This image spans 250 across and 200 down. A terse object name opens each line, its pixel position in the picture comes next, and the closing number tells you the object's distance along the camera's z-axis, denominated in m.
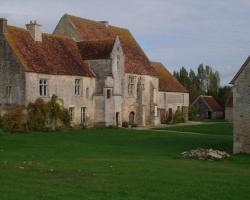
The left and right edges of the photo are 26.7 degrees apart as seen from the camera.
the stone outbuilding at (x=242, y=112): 29.78
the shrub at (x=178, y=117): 70.75
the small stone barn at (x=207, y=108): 94.06
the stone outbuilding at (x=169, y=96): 70.25
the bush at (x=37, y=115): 45.65
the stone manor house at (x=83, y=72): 46.91
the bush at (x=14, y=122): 43.59
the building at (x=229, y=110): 85.94
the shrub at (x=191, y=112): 82.31
